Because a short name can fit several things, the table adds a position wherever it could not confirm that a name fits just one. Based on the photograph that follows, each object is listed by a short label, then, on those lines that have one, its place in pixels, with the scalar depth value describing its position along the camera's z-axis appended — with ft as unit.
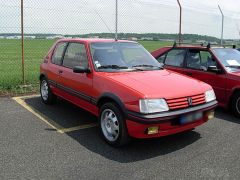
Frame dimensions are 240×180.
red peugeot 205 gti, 13.66
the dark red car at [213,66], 20.94
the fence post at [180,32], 37.53
